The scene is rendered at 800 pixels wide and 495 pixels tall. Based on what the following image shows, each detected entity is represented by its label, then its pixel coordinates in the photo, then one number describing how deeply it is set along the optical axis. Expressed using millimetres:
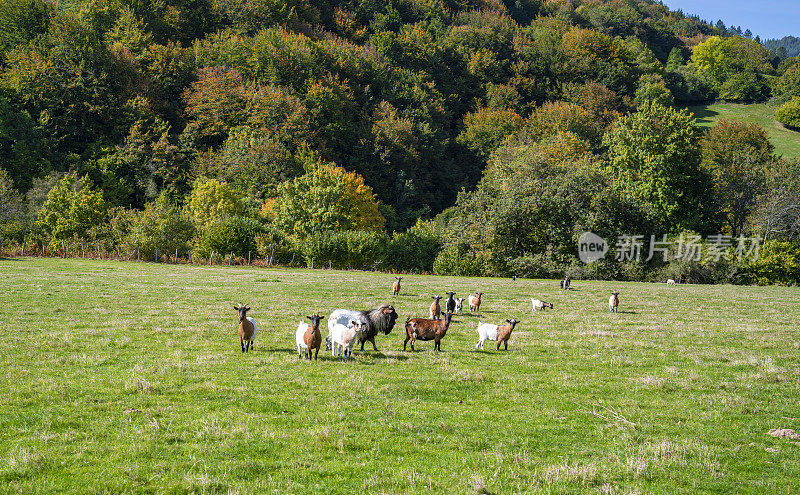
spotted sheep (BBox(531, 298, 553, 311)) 30453
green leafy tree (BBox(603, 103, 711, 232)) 76000
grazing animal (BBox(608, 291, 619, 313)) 30797
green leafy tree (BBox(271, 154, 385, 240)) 81438
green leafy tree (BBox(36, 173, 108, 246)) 70438
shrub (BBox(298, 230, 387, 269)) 70562
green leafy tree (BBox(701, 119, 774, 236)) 86394
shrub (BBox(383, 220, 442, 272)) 78775
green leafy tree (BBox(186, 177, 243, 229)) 90188
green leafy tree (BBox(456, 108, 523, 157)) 143500
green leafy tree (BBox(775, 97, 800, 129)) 140625
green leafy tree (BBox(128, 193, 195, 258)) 66688
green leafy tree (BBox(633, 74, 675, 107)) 160062
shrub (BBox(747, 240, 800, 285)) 72562
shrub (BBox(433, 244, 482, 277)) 71875
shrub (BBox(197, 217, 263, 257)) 69000
